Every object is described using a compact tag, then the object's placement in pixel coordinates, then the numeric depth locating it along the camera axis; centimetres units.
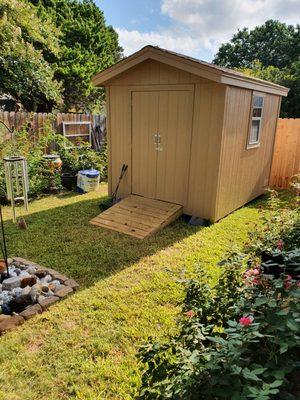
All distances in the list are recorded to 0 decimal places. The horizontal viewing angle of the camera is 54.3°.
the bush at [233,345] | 123
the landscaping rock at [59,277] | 348
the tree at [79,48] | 1533
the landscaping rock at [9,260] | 376
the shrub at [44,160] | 668
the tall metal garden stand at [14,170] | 304
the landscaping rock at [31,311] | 287
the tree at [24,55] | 931
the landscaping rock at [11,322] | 271
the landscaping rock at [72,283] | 338
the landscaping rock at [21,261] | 378
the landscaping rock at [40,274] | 350
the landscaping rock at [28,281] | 324
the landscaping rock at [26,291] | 304
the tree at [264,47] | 2798
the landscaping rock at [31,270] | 352
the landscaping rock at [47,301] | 303
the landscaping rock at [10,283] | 321
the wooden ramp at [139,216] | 506
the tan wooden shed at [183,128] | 494
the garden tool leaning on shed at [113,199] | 623
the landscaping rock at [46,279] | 342
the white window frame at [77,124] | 849
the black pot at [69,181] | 780
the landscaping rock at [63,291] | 322
